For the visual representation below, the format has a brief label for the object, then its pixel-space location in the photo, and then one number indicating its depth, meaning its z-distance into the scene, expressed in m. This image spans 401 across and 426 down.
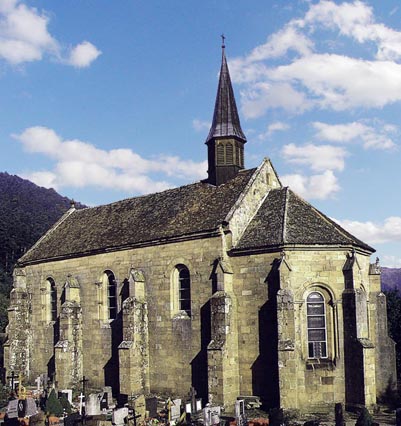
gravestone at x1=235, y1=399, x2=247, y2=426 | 25.20
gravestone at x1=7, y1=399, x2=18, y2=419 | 26.91
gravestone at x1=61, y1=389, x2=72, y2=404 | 32.12
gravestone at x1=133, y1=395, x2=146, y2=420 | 26.09
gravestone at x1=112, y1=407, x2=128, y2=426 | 25.23
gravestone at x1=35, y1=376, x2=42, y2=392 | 36.72
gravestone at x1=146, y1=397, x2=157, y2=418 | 27.95
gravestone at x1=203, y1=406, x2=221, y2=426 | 24.64
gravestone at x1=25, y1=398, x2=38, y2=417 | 27.02
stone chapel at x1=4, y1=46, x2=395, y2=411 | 28.16
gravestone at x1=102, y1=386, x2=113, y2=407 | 31.60
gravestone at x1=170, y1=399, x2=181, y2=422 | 26.53
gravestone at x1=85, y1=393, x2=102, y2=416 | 26.72
